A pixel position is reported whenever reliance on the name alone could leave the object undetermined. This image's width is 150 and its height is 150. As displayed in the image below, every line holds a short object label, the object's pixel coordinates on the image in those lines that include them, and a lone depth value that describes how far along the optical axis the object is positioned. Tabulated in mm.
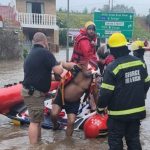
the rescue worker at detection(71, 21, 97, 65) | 8771
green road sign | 14086
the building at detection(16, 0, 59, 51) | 36750
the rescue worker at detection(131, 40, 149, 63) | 8750
